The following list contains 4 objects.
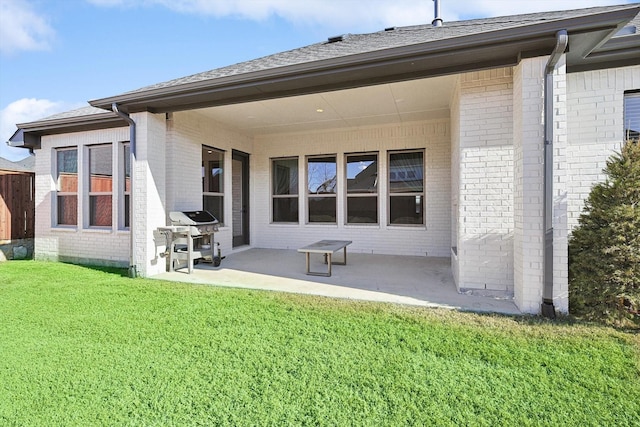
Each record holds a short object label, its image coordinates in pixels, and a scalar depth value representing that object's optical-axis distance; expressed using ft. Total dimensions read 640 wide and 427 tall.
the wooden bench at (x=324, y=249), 16.96
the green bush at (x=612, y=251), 9.84
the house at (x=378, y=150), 11.06
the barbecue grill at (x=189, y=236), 17.81
